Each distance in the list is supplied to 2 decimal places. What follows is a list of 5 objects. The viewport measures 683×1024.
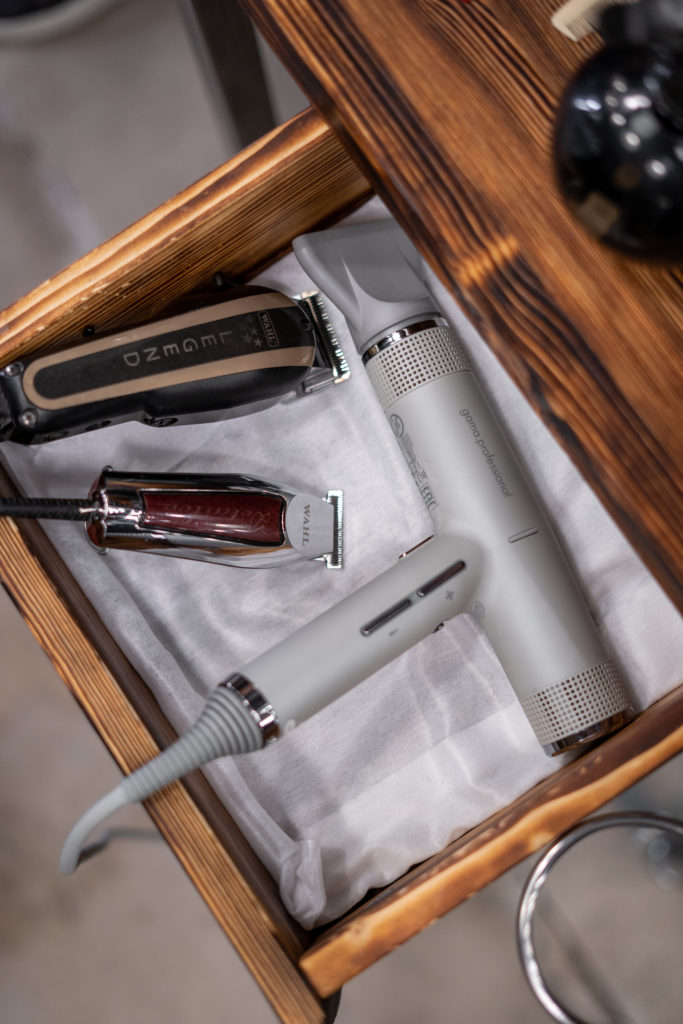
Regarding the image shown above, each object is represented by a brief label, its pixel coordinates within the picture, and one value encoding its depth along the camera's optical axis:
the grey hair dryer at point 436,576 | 0.42
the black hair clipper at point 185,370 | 0.44
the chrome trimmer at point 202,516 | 0.46
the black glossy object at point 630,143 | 0.28
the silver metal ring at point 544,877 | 0.40
